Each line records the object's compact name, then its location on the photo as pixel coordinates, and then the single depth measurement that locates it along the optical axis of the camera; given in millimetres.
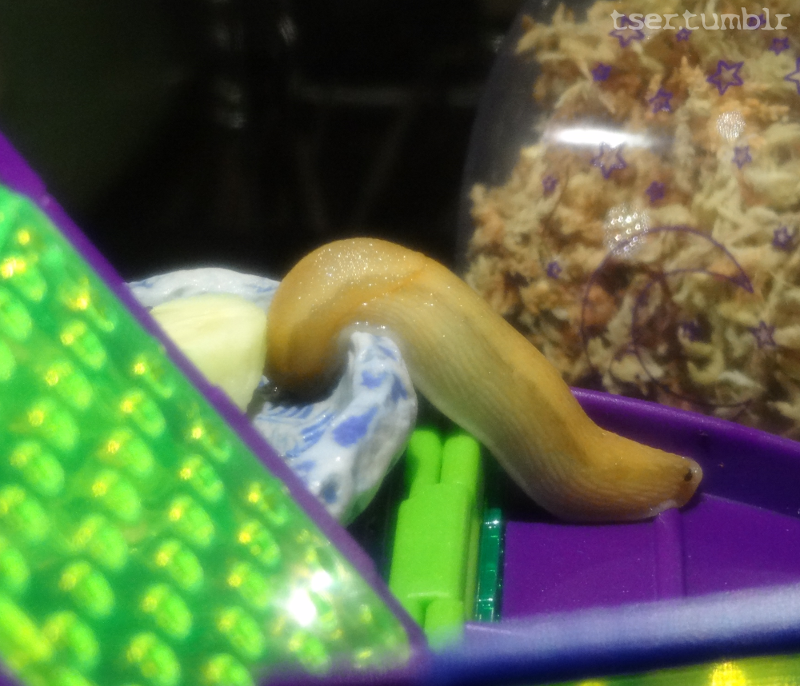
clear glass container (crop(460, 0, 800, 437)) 255
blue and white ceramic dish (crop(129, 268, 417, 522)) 227
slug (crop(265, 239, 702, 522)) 244
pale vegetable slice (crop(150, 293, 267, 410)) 226
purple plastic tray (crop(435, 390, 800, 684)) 244
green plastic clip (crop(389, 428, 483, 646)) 227
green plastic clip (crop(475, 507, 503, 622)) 241
